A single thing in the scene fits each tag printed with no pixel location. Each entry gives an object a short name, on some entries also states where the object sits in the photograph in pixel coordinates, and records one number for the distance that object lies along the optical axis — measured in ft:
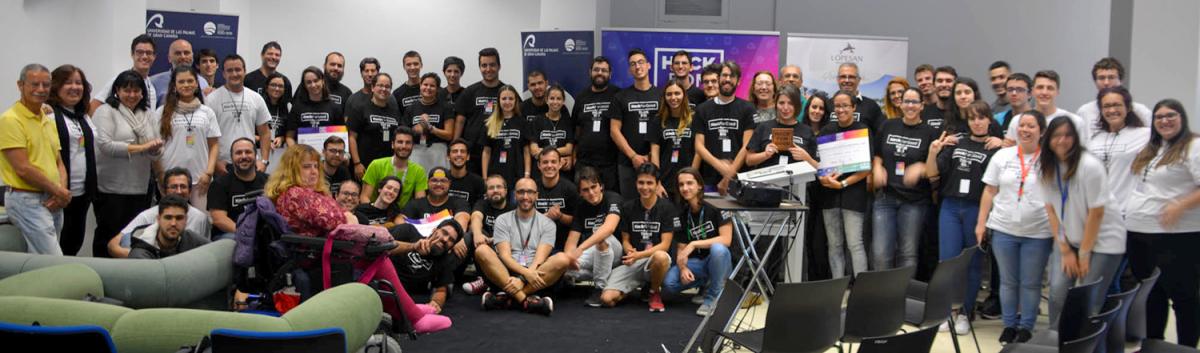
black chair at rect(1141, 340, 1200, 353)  11.03
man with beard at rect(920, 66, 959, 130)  20.31
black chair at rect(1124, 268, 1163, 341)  11.62
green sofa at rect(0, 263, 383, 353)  9.18
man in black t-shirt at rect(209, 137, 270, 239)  18.23
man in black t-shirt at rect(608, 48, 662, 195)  22.09
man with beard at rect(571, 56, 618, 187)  22.54
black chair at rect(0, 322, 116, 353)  8.03
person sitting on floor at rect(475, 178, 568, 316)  19.08
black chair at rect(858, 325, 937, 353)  9.70
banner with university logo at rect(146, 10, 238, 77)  25.00
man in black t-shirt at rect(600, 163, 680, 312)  19.58
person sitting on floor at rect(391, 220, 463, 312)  18.25
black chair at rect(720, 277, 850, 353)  11.11
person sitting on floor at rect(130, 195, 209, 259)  15.14
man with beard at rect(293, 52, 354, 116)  24.04
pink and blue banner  27.12
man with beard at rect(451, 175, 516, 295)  20.54
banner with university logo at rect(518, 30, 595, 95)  26.03
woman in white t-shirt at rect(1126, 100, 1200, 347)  14.44
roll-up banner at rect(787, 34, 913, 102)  28.66
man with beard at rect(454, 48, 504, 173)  23.53
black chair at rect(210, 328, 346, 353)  8.28
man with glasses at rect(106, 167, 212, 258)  16.51
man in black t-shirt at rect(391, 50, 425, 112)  24.77
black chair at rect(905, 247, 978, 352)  13.19
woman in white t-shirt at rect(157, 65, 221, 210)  18.99
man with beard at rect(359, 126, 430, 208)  21.72
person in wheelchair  13.98
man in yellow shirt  15.60
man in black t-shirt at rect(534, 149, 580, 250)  20.99
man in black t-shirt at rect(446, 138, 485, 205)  21.90
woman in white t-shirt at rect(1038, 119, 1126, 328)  14.53
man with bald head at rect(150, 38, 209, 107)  20.74
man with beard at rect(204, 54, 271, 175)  20.84
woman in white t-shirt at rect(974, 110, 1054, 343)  16.10
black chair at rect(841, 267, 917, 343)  12.07
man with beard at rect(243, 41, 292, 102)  23.81
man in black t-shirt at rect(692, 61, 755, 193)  21.13
